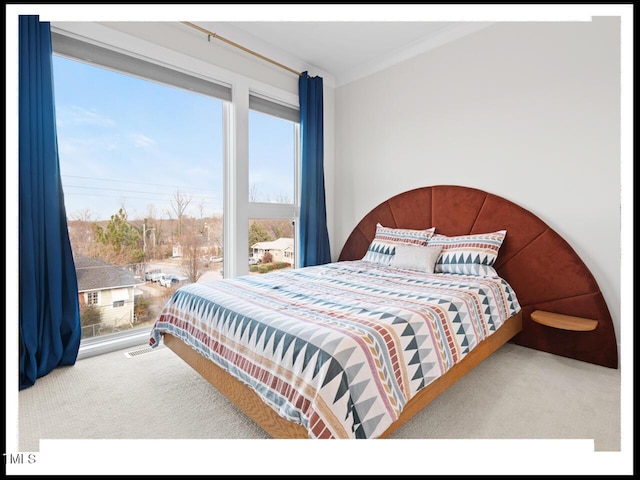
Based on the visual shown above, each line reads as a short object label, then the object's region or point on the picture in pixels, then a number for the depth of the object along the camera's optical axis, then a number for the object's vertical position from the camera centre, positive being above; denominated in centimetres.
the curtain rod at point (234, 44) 282 +181
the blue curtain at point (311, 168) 372 +81
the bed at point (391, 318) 128 -43
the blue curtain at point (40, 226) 207 +8
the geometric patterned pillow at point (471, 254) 261 -13
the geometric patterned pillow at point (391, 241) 311 -3
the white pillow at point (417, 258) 276 -17
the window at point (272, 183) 348 +61
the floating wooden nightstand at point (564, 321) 226 -60
